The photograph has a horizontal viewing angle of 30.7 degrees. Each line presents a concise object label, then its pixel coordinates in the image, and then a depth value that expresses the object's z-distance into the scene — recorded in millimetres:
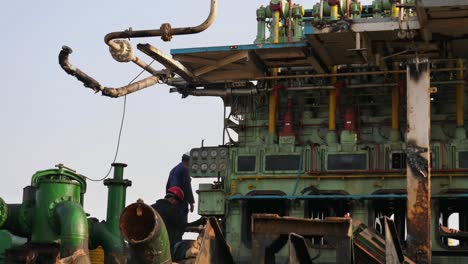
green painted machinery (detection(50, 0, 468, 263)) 16719
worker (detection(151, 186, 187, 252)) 18656
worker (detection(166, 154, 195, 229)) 19297
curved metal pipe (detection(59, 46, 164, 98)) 18203
